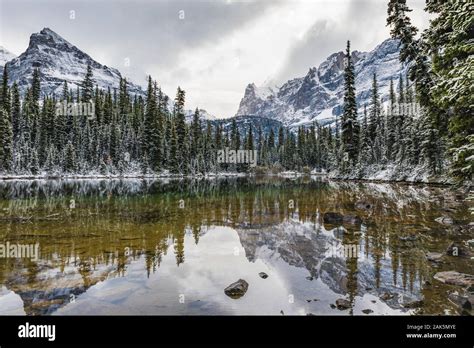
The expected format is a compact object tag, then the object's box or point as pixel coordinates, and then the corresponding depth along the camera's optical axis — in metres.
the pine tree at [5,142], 65.31
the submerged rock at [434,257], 10.82
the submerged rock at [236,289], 8.58
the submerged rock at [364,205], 23.20
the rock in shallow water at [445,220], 17.06
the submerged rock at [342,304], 7.60
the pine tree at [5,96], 73.88
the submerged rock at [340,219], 18.11
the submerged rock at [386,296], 8.08
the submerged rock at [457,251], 11.31
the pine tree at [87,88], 91.50
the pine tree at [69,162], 77.00
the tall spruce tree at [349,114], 56.91
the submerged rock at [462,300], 7.20
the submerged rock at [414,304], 7.48
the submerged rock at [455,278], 8.48
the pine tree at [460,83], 8.27
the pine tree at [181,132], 83.00
